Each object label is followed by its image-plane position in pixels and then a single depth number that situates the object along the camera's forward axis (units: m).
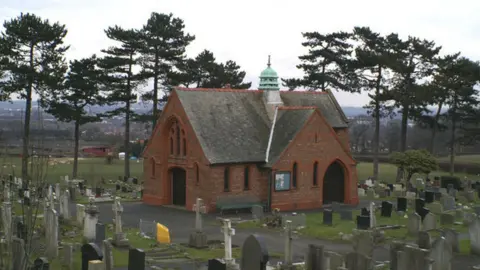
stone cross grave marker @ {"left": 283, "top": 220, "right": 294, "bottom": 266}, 18.77
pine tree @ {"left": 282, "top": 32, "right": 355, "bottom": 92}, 56.69
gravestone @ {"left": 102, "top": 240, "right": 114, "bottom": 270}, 17.33
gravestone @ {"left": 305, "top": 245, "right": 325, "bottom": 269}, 18.43
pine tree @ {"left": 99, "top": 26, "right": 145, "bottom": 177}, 50.62
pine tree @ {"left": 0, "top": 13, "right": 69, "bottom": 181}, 43.97
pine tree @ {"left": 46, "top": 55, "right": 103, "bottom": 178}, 49.44
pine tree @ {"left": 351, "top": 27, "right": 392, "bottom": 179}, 53.47
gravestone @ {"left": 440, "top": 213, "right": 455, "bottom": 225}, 28.86
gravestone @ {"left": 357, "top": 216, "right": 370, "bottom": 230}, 26.59
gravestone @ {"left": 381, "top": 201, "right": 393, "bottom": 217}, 31.48
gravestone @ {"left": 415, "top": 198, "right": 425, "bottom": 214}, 30.72
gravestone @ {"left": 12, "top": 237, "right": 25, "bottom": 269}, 16.50
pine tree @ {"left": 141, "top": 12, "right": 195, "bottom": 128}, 51.56
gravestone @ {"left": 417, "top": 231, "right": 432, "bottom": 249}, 19.73
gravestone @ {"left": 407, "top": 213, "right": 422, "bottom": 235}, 25.61
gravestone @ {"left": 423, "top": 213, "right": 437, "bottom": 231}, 25.86
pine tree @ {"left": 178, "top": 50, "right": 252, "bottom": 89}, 60.19
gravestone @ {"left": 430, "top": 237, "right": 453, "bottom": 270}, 18.12
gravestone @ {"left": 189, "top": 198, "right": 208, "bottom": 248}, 23.43
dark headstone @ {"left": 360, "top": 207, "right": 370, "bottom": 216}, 28.98
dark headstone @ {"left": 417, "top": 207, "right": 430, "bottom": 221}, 29.31
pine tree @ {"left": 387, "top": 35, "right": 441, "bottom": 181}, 53.50
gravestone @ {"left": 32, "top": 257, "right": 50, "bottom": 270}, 16.83
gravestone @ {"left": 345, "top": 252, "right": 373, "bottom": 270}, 17.38
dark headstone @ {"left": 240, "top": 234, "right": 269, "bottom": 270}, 17.45
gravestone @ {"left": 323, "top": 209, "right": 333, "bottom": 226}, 29.33
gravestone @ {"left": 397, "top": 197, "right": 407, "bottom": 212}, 33.03
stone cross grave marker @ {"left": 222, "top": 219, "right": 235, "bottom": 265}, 20.20
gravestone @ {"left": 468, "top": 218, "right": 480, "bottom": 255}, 22.44
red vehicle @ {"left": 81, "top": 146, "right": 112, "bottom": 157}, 74.94
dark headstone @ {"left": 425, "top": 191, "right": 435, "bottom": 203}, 36.78
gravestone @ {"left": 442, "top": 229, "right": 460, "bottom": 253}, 21.86
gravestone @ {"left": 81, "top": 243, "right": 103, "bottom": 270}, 16.75
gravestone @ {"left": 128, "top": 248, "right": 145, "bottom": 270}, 17.33
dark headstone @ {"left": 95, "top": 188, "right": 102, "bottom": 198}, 39.31
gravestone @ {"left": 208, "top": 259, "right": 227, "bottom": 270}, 16.23
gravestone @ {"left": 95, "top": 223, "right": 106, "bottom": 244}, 22.25
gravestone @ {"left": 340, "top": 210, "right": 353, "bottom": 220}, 30.48
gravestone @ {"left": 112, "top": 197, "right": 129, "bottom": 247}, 23.45
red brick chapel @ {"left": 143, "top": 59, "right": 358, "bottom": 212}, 33.91
